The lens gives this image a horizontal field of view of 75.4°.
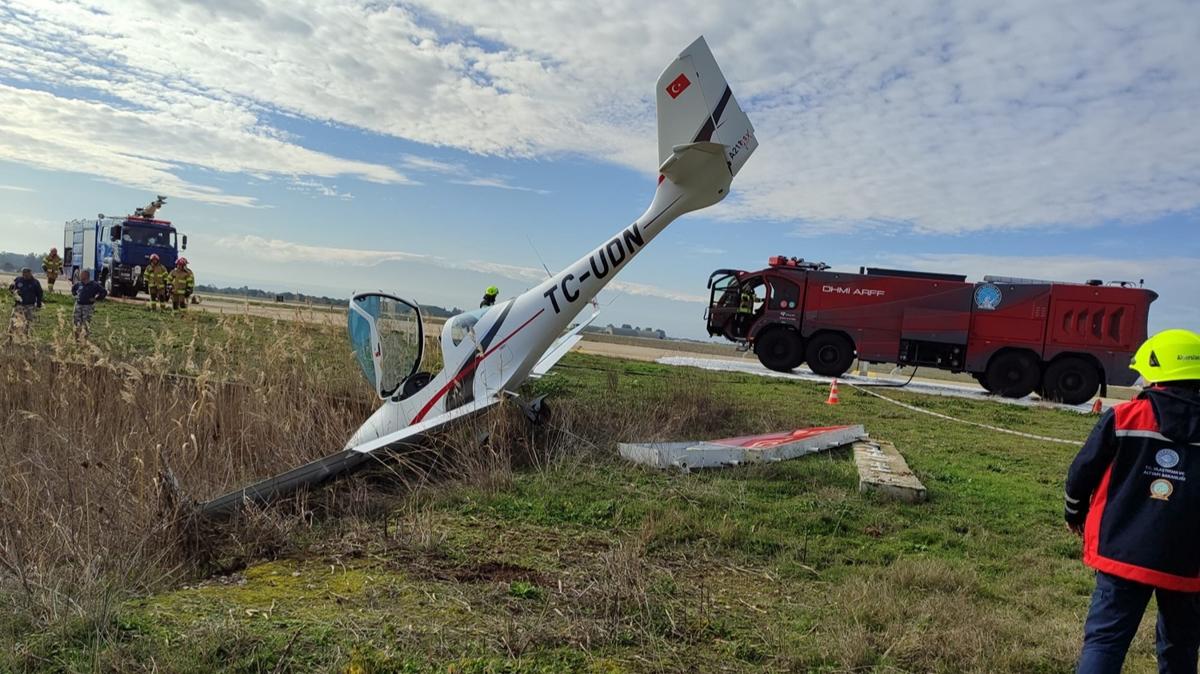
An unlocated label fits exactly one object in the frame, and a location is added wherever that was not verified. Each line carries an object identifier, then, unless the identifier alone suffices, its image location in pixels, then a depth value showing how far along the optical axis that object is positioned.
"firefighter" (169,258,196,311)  19.55
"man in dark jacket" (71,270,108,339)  14.33
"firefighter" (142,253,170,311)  21.62
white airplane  7.37
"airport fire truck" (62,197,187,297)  27.19
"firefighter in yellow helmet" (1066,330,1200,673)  2.94
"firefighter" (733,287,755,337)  19.77
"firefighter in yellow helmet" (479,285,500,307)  12.37
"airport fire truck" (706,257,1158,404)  17.38
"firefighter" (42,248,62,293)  28.53
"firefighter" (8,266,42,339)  14.27
